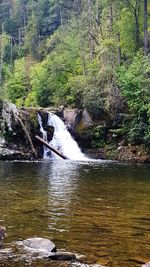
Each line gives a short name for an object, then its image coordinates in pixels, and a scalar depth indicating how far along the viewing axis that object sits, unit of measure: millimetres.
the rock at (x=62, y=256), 6871
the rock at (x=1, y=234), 7229
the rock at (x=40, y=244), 7281
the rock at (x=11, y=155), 27078
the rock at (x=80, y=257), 6980
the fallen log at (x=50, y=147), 28412
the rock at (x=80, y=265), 6617
